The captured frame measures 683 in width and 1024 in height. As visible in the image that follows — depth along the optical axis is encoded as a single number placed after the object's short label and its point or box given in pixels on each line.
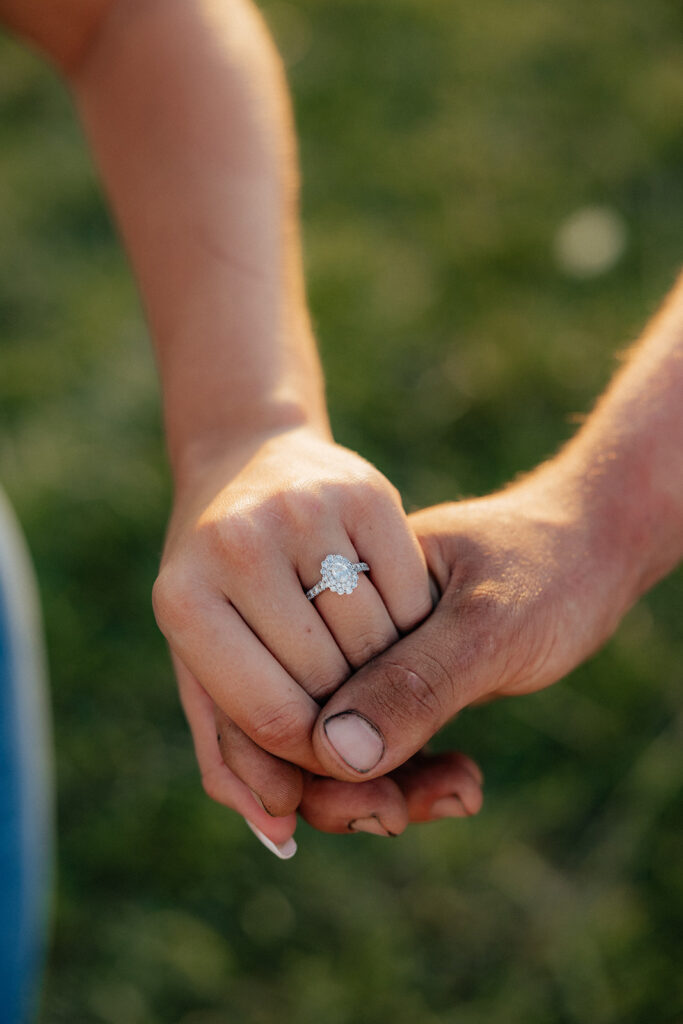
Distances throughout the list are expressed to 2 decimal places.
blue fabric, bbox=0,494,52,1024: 0.52
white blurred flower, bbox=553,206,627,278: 0.89
